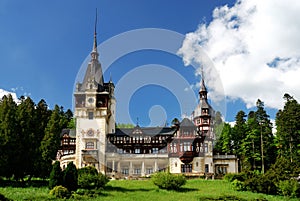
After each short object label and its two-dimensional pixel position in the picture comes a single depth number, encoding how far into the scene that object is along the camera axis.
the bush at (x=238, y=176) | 34.59
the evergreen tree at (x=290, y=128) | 49.25
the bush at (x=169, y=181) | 33.59
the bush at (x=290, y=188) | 30.06
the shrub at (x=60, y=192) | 26.09
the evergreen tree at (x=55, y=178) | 28.42
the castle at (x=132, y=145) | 51.56
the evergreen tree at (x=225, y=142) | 60.25
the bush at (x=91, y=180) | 31.30
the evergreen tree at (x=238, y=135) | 58.36
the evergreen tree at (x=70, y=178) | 28.52
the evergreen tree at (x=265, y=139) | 53.81
